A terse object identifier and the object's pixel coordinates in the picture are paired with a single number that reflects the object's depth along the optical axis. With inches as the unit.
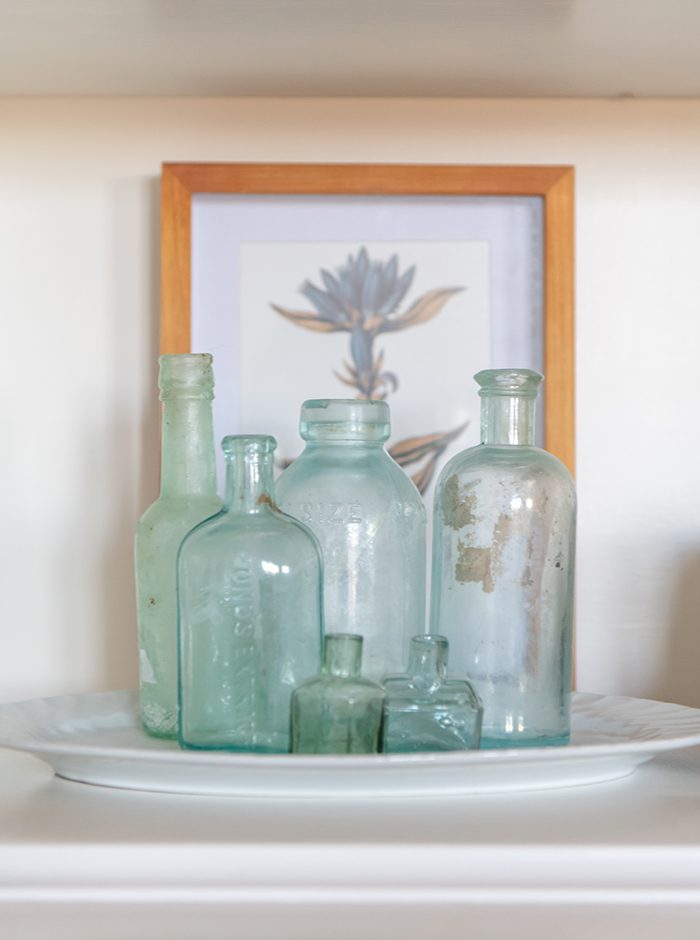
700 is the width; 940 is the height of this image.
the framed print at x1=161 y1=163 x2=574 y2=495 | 33.6
